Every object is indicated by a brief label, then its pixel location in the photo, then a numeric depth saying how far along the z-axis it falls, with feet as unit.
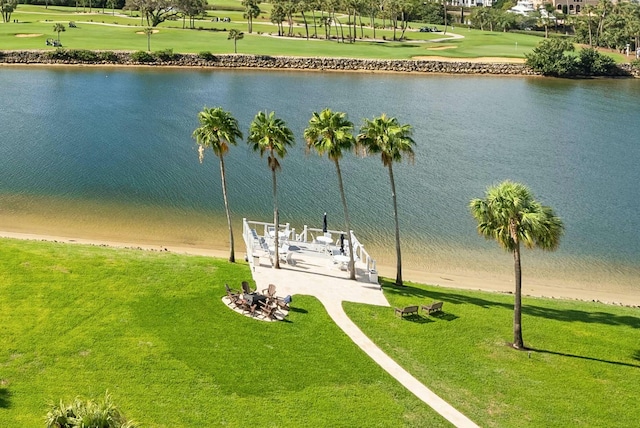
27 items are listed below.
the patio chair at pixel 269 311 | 111.75
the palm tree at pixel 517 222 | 102.01
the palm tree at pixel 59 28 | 481.46
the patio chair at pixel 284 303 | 114.73
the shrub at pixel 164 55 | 453.58
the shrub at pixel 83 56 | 447.01
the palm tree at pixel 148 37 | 471.66
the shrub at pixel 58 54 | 443.73
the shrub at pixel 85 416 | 66.18
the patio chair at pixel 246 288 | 116.56
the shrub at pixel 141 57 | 448.65
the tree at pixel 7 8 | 557.33
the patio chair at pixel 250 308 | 111.96
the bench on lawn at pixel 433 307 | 116.88
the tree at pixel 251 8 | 556.92
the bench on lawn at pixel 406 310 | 114.21
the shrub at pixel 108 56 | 448.24
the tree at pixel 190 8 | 578.29
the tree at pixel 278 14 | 547.49
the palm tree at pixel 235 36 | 474.08
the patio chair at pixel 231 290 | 117.22
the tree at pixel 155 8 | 569.23
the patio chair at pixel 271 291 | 115.24
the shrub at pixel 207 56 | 454.81
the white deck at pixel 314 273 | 122.72
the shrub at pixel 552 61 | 463.42
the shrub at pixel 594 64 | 472.03
